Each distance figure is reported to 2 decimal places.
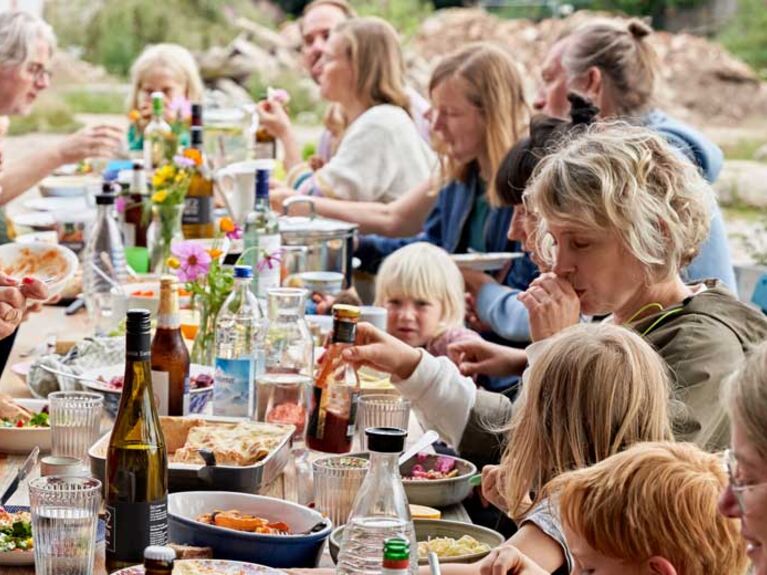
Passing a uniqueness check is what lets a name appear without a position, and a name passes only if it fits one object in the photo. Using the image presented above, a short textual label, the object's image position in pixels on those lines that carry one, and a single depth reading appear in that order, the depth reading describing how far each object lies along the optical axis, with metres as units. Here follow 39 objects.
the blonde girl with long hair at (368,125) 9.63
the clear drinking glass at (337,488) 4.02
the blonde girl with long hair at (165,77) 12.13
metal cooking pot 7.10
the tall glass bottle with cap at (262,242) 5.87
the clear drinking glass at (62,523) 3.47
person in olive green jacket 4.26
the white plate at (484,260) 7.32
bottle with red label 4.81
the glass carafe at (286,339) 5.06
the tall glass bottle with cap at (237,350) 4.91
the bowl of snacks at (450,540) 3.75
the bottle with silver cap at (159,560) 2.78
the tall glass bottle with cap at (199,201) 7.86
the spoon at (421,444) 4.25
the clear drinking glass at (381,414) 4.71
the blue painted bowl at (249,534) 3.59
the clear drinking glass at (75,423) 4.45
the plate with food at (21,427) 4.59
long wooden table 4.16
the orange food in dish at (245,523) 3.75
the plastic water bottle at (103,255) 6.60
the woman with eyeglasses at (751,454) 2.61
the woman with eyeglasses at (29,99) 9.48
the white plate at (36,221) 8.69
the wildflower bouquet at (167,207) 7.37
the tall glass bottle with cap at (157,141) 9.09
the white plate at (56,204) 8.82
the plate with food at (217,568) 3.38
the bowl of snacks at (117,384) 4.84
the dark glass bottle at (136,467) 3.55
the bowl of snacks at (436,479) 4.38
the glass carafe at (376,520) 3.25
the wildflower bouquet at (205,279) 5.39
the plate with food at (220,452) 4.07
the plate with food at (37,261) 5.64
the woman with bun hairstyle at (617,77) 7.10
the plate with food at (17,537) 3.59
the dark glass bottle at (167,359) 4.69
